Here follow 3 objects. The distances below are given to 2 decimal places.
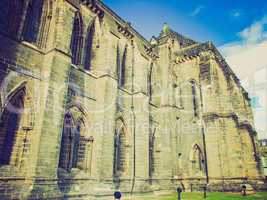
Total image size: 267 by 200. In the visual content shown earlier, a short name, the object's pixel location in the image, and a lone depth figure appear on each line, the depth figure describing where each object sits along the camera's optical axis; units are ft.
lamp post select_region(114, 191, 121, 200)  16.50
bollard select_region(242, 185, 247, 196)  45.11
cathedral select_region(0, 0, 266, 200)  28.27
